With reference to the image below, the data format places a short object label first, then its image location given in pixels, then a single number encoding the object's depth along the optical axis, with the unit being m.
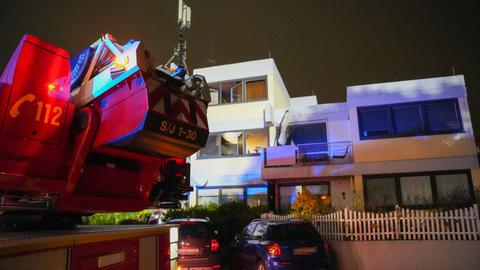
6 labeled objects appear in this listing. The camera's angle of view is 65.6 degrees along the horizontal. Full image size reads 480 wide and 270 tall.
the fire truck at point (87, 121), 3.75
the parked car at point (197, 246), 9.61
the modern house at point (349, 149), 17.22
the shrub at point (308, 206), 13.95
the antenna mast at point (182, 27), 5.75
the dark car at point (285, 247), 8.77
